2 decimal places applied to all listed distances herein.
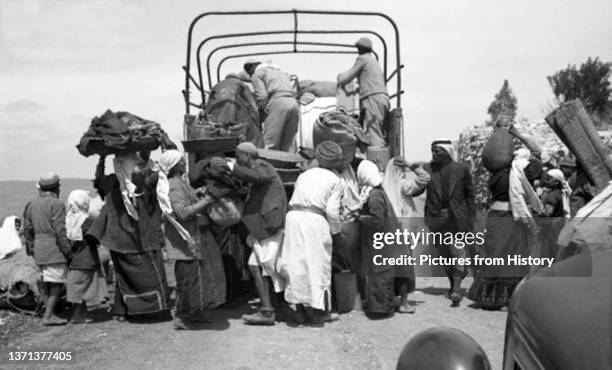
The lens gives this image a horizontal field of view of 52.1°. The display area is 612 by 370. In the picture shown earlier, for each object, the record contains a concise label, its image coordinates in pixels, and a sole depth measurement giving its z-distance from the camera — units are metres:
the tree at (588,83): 37.03
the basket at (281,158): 7.15
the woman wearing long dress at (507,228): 6.54
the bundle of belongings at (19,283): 6.66
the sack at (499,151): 6.76
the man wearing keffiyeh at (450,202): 6.82
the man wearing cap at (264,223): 6.17
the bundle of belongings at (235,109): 7.37
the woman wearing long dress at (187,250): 5.98
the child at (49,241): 6.30
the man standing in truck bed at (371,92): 7.90
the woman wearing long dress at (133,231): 6.18
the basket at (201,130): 6.71
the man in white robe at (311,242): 6.07
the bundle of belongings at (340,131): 6.94
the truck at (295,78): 6.41
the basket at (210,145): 6.32
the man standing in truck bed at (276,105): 7.85
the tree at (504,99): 34.41
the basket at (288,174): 7.24
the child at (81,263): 6.29
